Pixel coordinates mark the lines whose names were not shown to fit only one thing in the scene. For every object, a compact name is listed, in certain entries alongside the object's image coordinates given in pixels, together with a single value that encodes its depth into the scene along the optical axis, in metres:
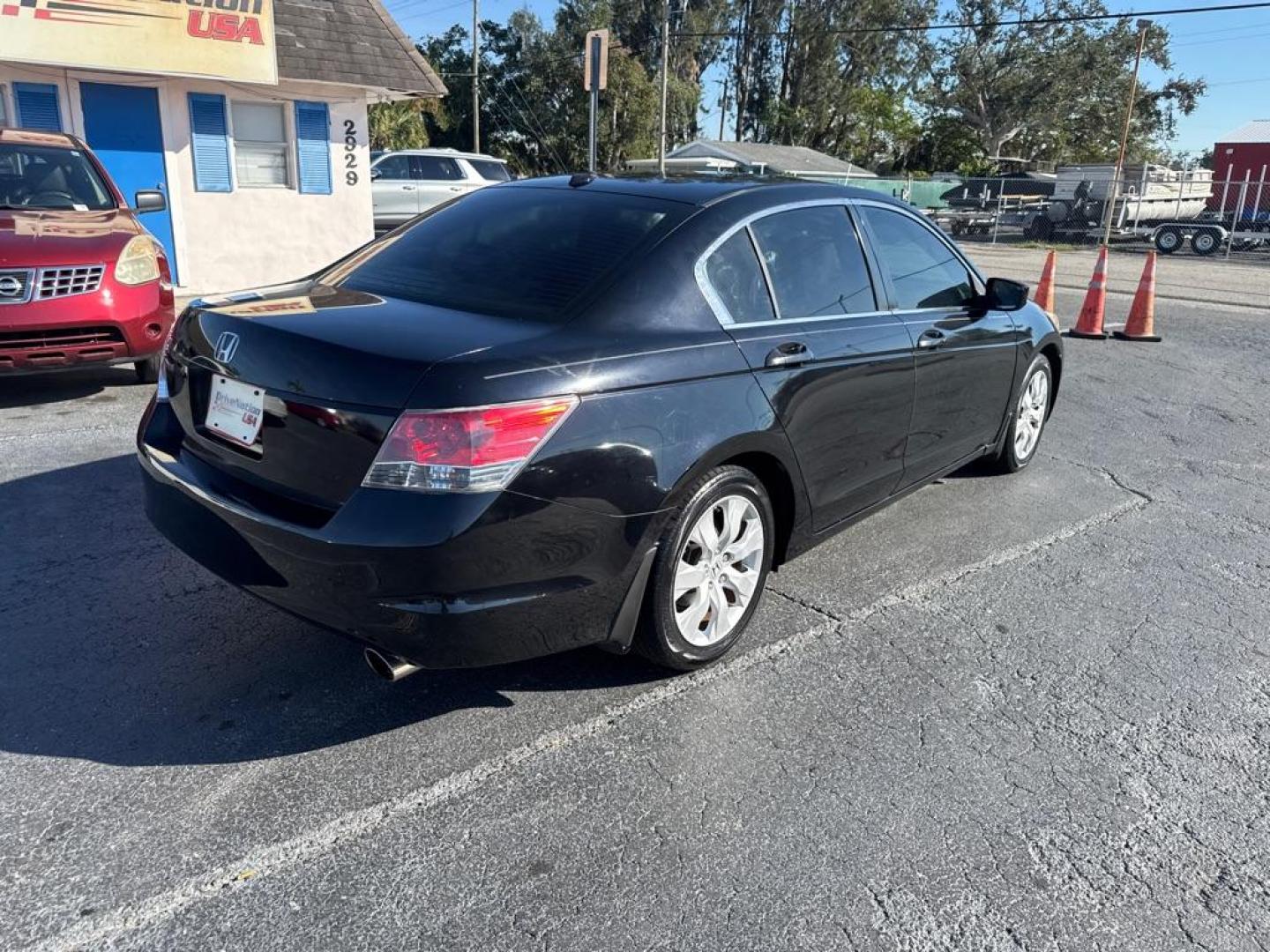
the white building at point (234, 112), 11.05
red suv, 5.84
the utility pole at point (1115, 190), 27.47
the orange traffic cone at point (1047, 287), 11.21
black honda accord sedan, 2.55
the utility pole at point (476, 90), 42.74
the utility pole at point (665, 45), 30.59
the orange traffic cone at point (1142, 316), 10.83
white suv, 18.03
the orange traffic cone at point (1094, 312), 10.90
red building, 32.50
